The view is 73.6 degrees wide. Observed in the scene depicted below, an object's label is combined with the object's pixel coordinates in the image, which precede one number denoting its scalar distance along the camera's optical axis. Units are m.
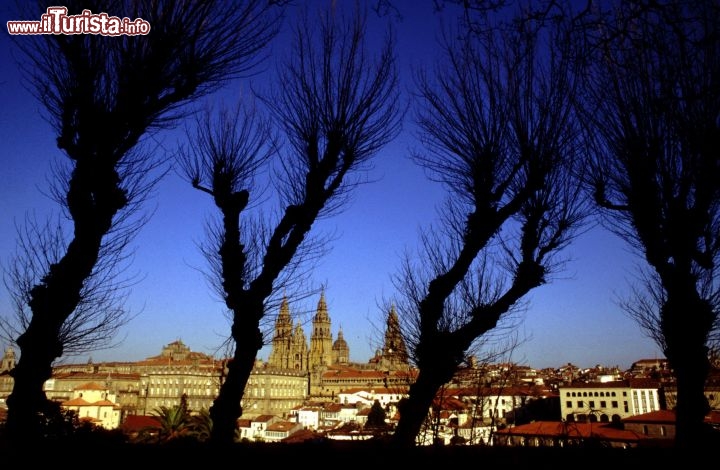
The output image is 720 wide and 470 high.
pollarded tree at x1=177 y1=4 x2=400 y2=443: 6.95
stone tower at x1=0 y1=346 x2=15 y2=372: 48.37
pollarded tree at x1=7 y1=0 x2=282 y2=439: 5.94
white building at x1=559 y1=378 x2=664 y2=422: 54.78
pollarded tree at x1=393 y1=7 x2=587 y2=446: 7.09
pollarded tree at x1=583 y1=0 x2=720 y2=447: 6.73
